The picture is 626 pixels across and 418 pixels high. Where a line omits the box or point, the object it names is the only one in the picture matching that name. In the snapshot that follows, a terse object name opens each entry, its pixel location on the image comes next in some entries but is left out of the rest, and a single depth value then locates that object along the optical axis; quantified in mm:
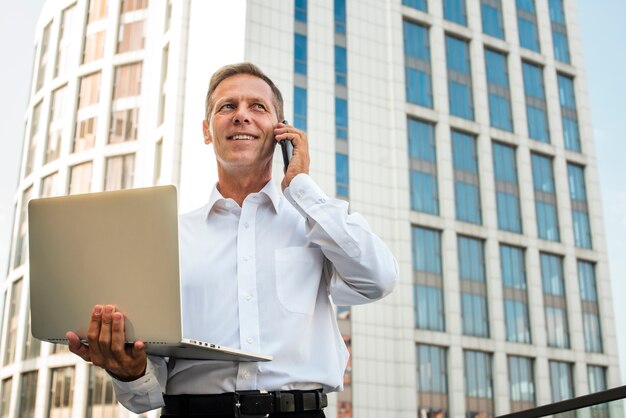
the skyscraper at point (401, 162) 28469
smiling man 2129
